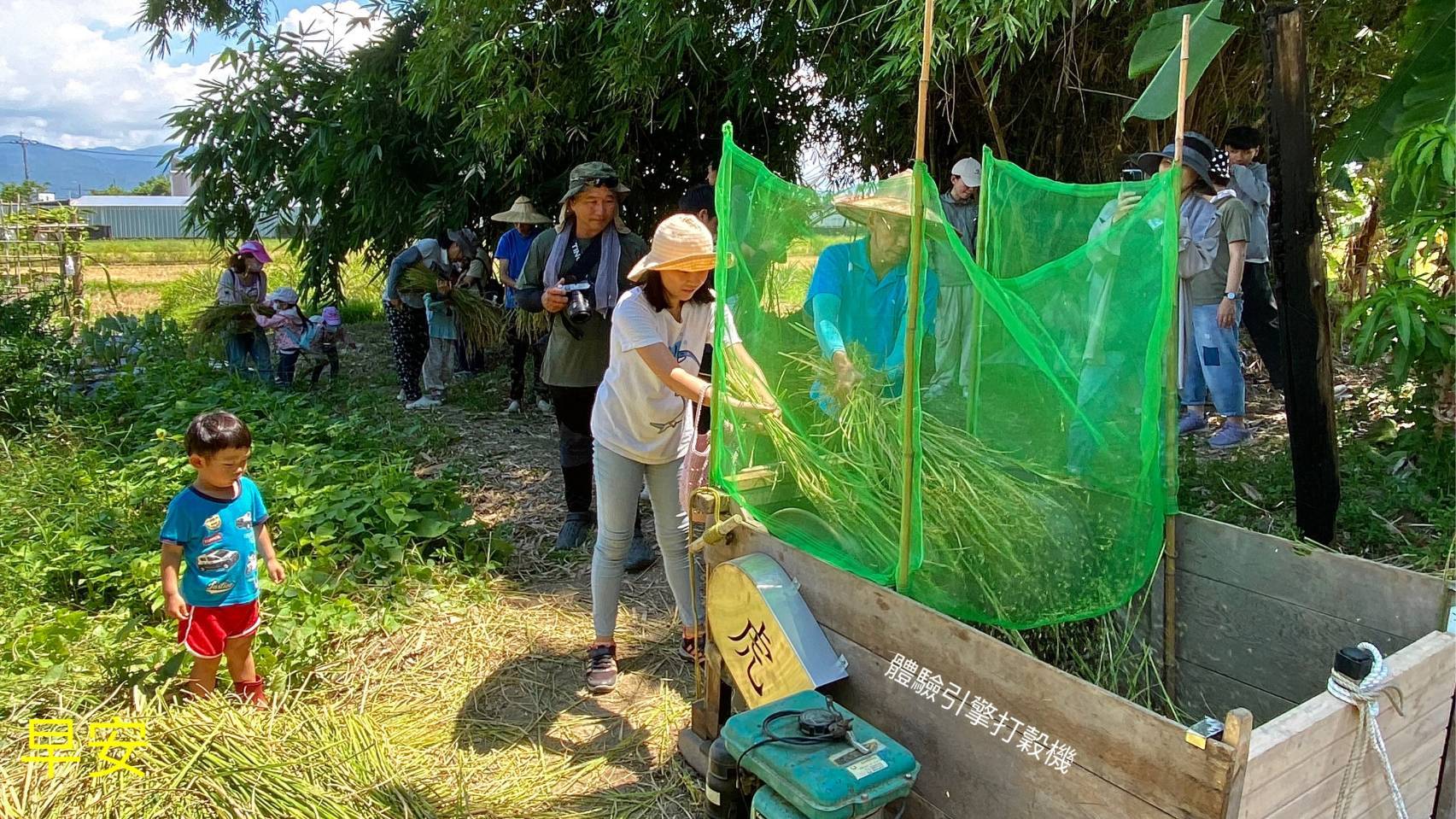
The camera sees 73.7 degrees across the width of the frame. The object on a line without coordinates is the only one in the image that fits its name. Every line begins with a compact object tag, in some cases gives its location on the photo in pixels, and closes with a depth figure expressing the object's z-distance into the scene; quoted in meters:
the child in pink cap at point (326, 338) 7.80
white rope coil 1.69
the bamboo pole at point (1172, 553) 2.20
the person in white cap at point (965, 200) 5.93
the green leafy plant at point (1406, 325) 3.00
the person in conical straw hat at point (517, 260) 7.00
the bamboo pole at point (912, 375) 2.09
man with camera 4.18
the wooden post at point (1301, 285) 2.64
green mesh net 2.16
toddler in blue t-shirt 2.75
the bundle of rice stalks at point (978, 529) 2.24
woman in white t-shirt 2.84
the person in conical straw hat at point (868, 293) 2.50
